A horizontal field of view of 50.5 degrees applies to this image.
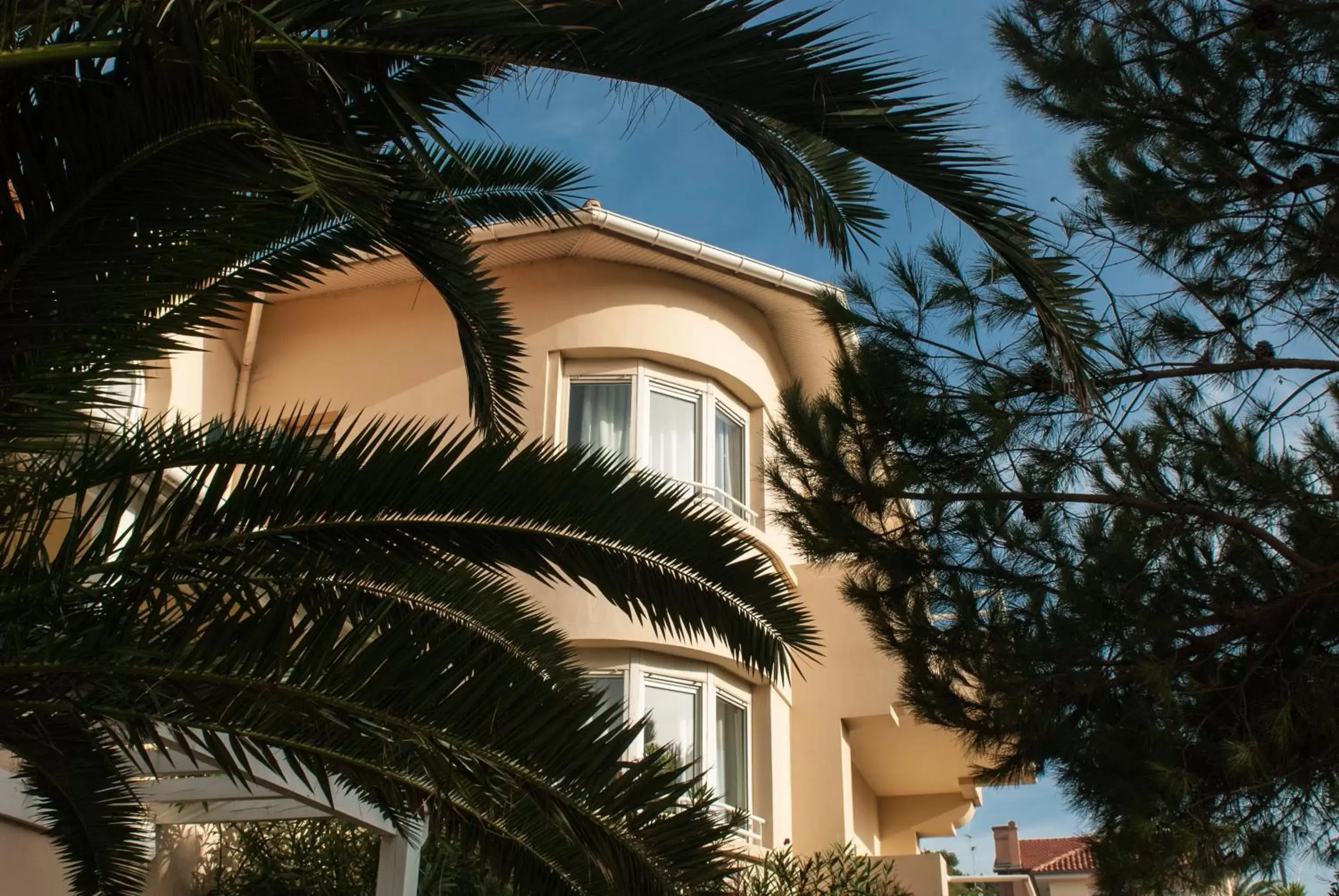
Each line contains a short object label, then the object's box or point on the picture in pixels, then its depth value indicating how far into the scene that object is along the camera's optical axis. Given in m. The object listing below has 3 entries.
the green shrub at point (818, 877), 12.51
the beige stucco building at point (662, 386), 14.47
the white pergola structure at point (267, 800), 8.09
